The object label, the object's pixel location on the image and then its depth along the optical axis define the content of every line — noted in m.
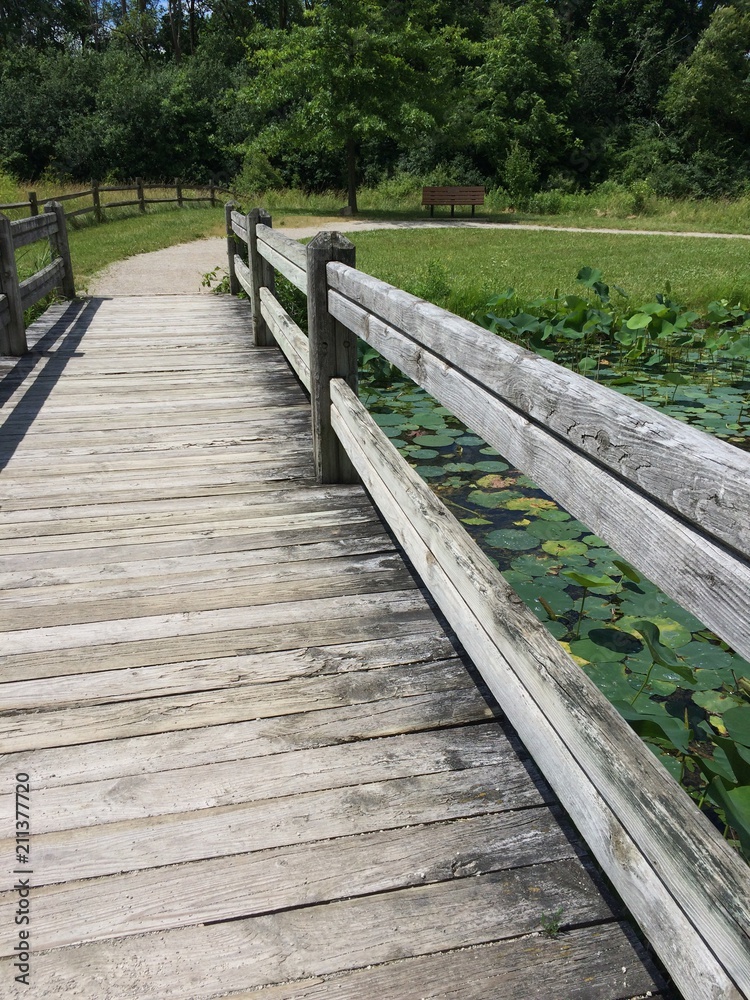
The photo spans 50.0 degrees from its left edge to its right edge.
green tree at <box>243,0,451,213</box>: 21.56
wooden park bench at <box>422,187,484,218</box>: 23.78
